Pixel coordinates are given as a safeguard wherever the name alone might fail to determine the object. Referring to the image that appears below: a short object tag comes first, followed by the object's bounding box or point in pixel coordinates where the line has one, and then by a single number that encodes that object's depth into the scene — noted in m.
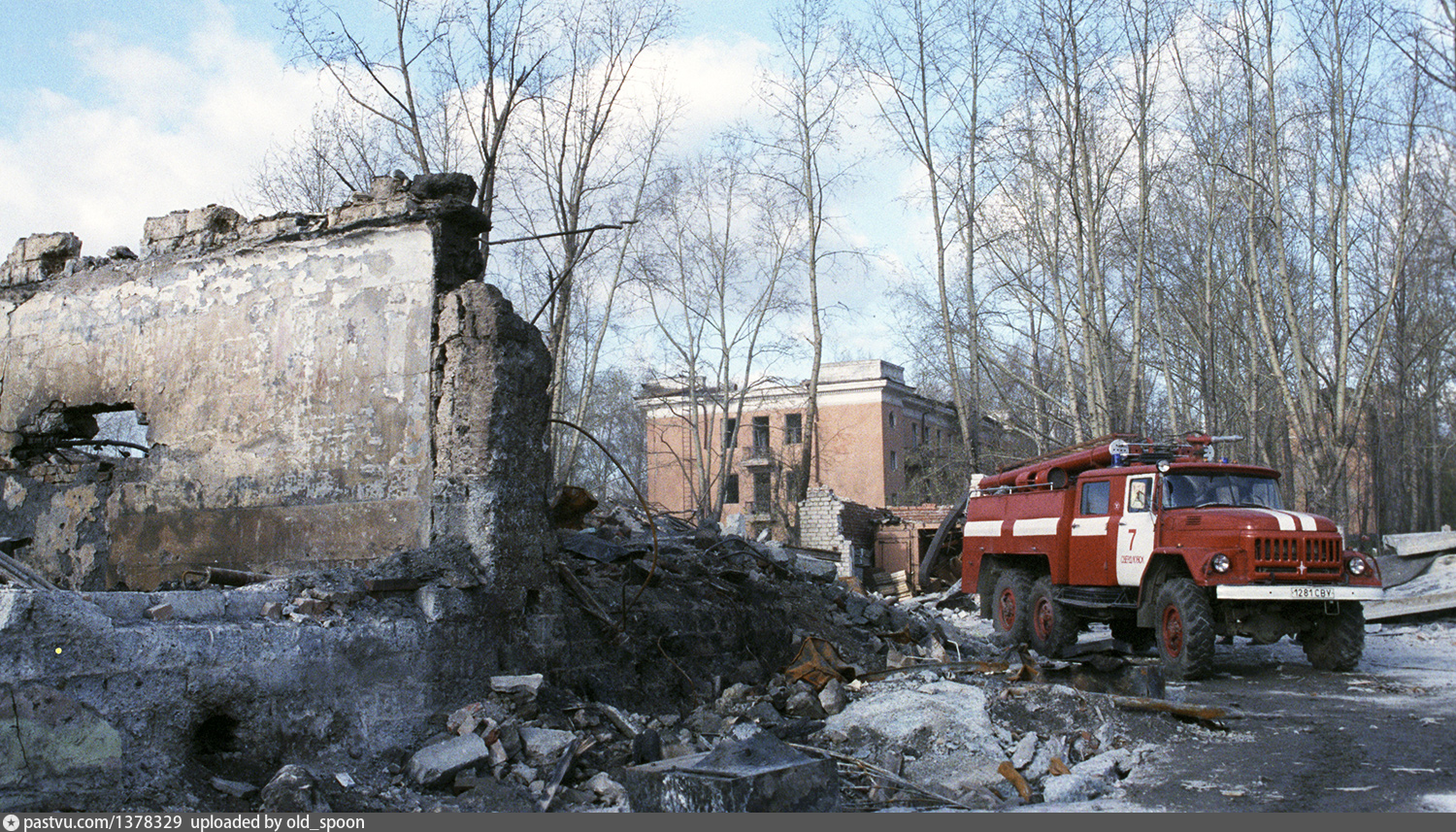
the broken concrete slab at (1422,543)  15.48
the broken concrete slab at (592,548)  8.27
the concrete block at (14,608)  4.11
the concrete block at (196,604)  4.99
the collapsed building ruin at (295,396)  6.58
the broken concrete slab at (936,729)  6.01
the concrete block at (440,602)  5.98
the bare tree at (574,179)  20.58
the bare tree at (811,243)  26.81
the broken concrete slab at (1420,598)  13.32
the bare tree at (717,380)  31.24
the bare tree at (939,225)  23.16
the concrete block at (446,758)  5.23
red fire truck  9.09
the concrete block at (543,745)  5.56
